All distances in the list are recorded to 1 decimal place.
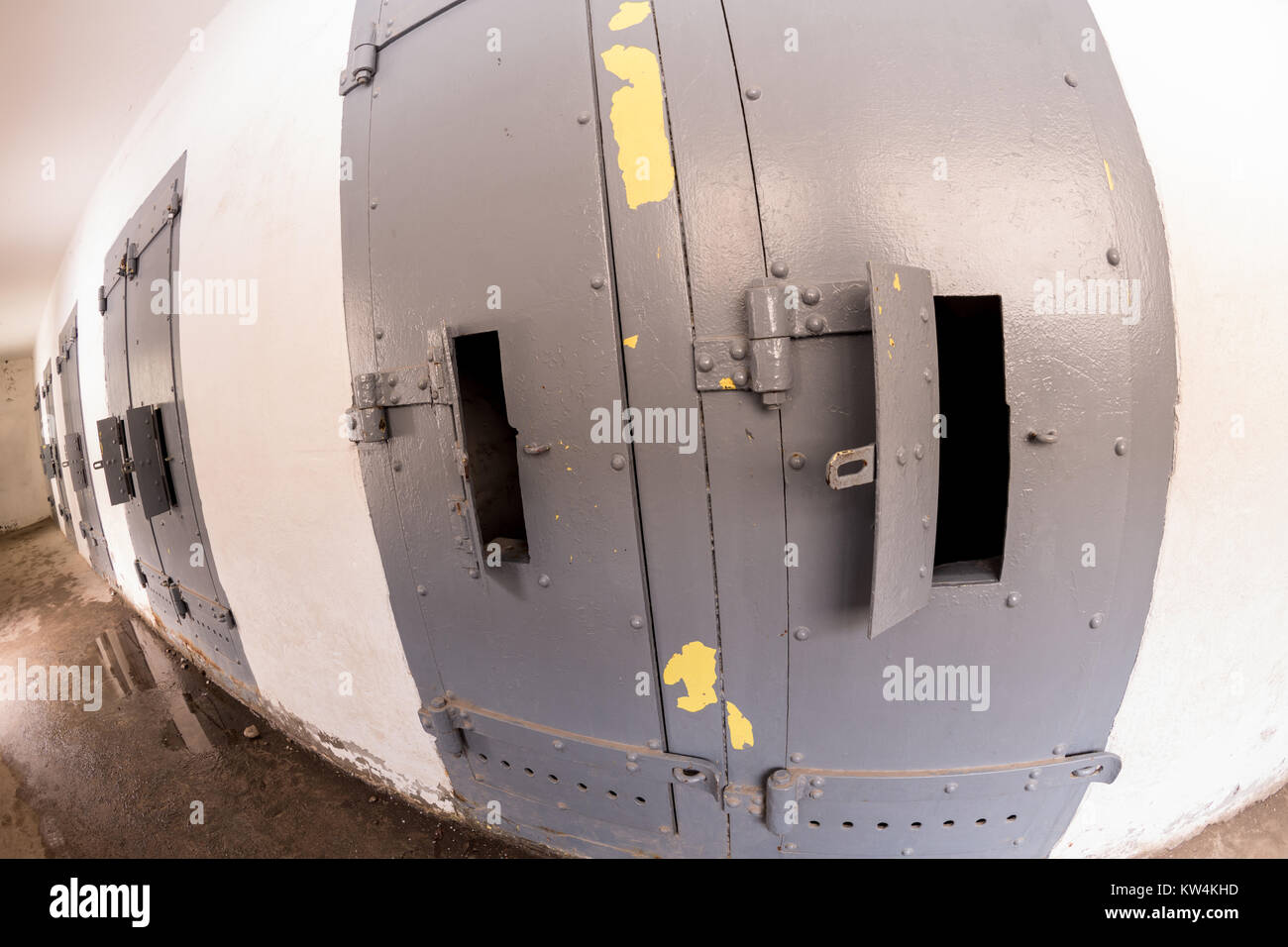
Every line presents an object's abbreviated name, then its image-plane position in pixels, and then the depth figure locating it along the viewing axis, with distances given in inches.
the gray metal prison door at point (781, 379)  42.6
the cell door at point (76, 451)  166.7
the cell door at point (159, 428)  93.8
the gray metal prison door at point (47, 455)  259.0
